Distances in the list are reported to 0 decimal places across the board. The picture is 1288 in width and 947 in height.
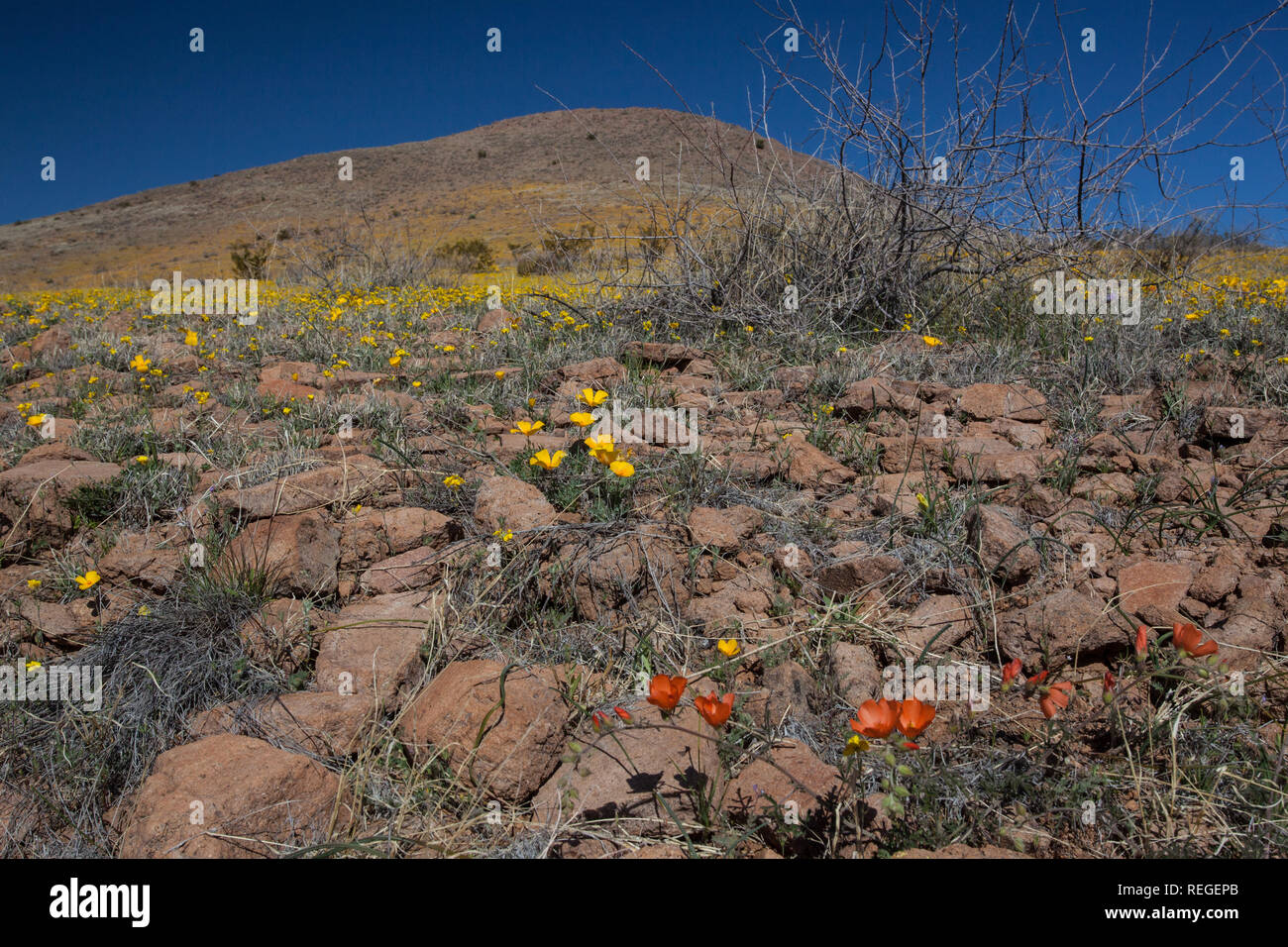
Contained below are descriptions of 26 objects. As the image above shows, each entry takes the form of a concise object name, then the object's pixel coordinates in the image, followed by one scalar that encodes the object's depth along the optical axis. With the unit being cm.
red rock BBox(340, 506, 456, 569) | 223
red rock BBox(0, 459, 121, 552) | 229
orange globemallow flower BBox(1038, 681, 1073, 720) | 136
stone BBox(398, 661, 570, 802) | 149
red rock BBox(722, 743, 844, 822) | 136
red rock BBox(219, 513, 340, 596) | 205
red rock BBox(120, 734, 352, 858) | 134
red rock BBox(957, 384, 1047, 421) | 314
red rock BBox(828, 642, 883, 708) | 167
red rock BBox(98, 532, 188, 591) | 209
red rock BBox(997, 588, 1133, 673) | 173
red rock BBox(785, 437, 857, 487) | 257
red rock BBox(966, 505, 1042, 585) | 198
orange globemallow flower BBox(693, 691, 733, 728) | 130
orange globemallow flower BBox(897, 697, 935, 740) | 121
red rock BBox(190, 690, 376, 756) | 162
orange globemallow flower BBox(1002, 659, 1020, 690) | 151
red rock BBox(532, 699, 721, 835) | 139
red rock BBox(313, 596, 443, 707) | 175
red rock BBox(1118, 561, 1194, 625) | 179
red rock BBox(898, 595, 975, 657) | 181
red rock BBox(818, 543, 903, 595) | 199
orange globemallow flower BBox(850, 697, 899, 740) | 117
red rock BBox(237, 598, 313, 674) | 187
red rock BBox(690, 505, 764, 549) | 217
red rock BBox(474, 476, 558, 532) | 222
